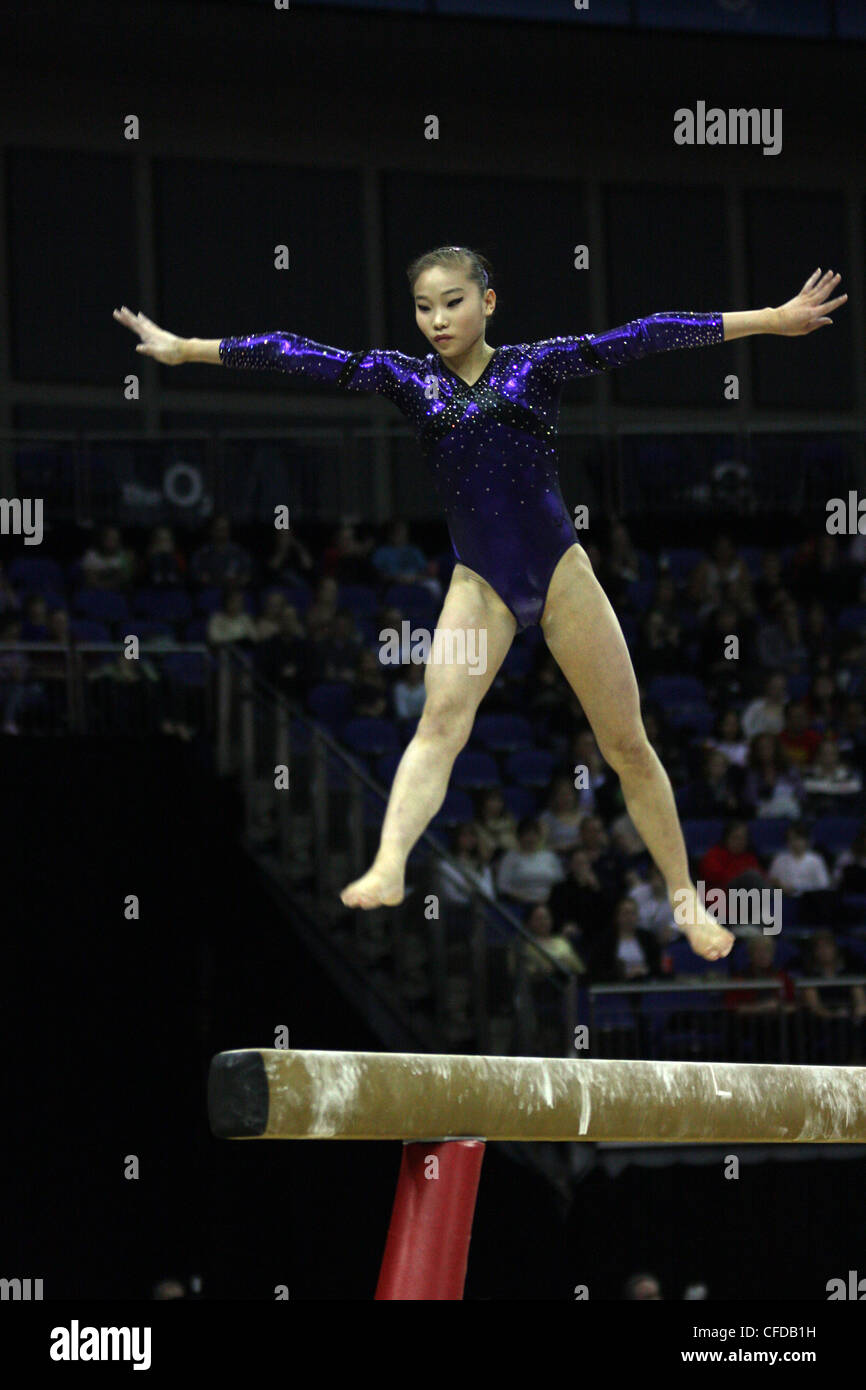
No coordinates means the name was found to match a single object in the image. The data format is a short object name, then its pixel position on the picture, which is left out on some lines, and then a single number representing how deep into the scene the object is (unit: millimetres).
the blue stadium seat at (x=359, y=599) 12531
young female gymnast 4703
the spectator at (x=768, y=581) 13391
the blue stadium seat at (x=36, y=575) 12516
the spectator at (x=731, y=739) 11484
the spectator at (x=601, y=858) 10117
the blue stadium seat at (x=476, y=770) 11117
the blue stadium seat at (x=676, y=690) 12211
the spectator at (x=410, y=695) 11156
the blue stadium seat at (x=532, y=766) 11398
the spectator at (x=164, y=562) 12570
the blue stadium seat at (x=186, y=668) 11000
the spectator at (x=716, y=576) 13242
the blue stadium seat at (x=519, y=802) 10910
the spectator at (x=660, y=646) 12484
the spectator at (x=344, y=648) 11469
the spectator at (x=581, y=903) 9906
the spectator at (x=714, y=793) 11016
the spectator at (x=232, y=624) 11477
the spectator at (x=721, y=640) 12383
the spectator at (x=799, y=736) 11664
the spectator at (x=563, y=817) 10398
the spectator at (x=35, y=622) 11258
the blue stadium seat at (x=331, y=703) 11242
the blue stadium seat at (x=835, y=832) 11094
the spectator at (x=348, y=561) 13008
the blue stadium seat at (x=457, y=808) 10661
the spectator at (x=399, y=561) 12922
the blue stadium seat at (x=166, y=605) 12234
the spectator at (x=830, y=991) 9430
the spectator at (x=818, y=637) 12820
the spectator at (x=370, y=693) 11086
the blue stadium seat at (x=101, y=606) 11977
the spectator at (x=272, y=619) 11492
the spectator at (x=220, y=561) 12508
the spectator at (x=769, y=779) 11227
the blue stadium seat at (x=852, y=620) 13234
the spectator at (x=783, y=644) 12695
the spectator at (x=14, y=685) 10617
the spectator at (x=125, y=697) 10922
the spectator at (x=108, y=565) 12367
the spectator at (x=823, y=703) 12023
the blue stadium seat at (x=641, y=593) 13141
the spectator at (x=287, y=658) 11188
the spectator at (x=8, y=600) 11594
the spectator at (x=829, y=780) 11375
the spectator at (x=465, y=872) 9305
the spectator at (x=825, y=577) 13758
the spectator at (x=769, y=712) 11766
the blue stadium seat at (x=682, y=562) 14086
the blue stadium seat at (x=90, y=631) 11508
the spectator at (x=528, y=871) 9969
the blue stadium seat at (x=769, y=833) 10992
